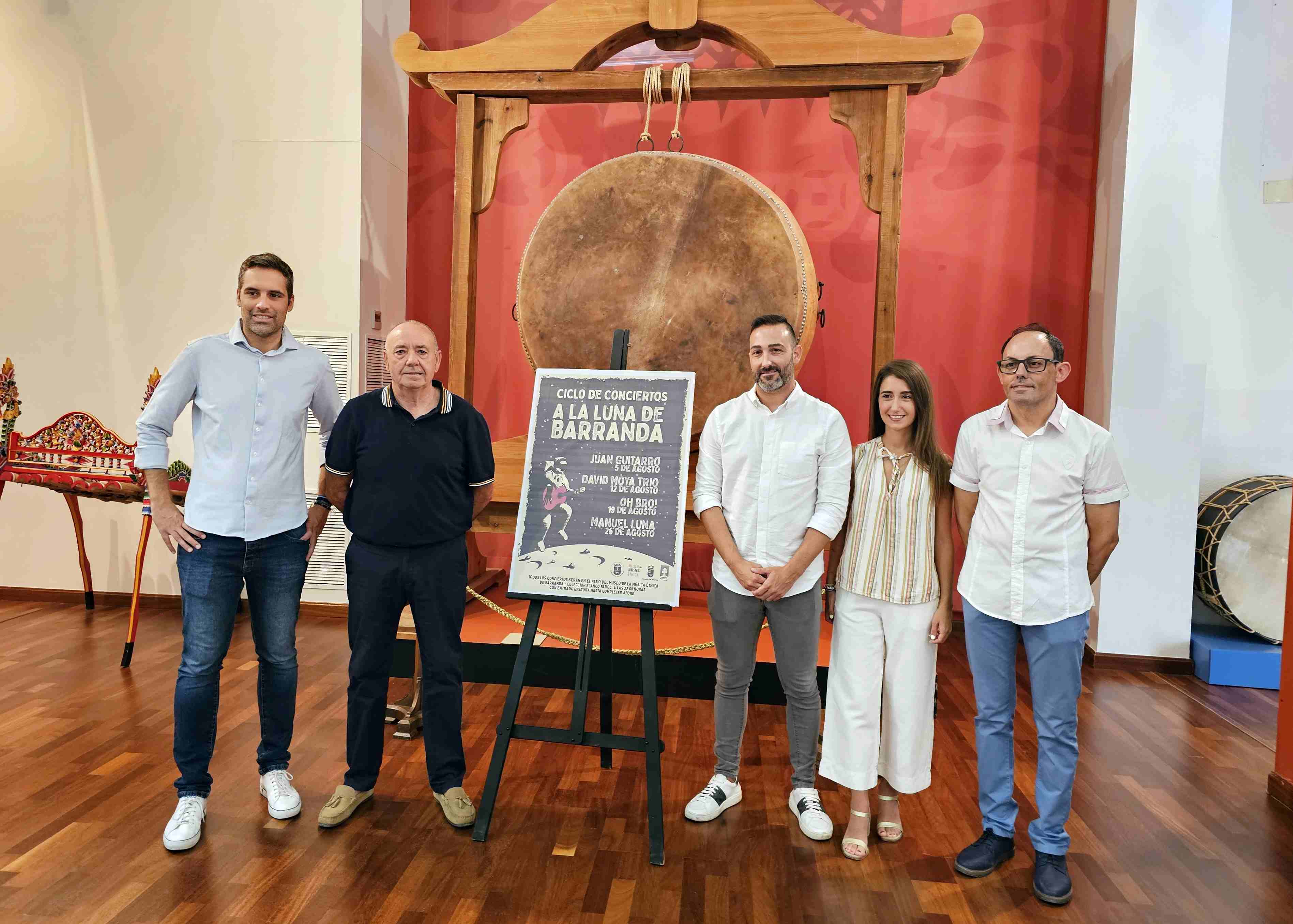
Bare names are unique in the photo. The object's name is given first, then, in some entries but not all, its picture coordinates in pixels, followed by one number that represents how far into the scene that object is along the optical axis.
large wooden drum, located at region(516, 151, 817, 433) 3.07
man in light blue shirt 2.31
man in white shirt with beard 2.42
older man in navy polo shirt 2.36
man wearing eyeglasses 2.15
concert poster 2.43
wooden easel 2.30
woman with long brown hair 2.31
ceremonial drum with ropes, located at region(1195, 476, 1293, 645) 4.02
